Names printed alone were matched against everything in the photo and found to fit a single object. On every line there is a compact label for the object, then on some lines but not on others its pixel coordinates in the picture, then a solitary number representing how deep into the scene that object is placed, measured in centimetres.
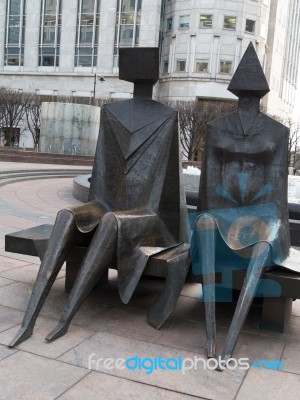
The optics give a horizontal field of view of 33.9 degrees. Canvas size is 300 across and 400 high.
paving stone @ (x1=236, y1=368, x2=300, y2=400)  325
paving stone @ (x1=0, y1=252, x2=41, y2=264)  641
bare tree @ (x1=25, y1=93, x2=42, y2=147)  4006
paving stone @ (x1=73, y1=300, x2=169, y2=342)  416
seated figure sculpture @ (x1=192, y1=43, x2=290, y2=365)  432
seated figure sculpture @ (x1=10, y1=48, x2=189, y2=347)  411
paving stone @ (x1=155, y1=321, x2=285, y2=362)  390
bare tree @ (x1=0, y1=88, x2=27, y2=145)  3888
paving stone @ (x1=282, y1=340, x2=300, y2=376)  372
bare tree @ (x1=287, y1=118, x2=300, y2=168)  4281
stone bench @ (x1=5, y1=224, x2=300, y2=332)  415
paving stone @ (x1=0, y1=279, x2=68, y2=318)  457
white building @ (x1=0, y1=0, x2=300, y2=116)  4700
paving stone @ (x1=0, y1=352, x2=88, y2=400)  305
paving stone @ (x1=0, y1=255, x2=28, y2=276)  601
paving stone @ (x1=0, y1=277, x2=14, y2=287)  527
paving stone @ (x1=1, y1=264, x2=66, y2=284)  552
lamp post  4405
